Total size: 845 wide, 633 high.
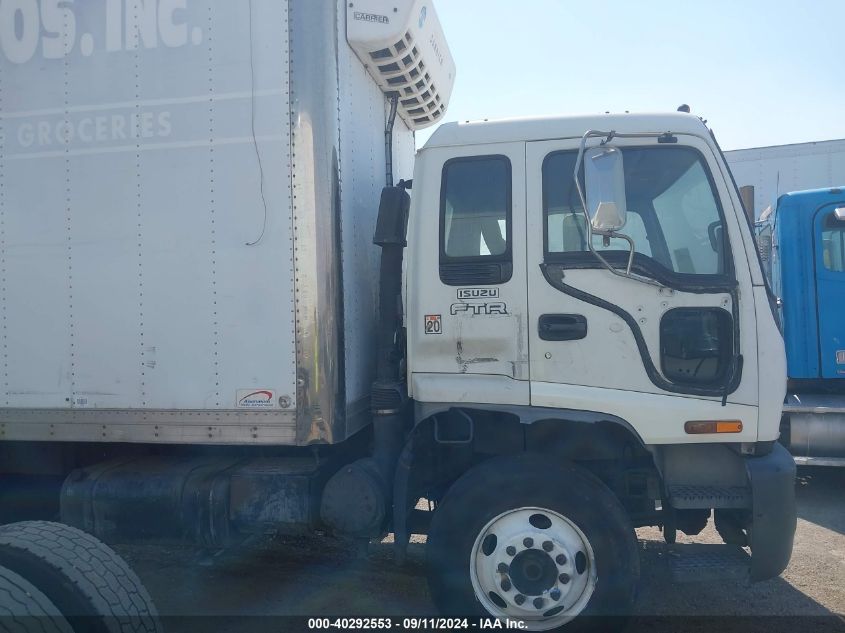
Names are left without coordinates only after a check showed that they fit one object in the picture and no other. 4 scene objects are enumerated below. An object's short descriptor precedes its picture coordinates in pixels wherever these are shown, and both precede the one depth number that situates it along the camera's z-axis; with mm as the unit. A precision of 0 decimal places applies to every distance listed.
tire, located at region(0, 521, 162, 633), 2635
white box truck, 3414
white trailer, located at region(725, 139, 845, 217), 8359
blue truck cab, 6691
